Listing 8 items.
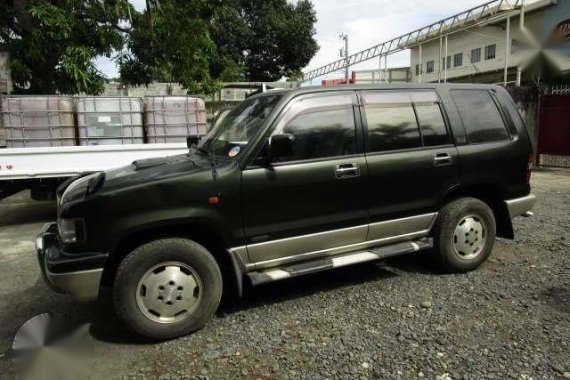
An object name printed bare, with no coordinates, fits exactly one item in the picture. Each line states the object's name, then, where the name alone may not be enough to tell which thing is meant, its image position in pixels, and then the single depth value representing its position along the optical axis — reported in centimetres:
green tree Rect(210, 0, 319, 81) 2644
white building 1210
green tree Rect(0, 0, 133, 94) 811
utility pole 3639
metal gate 1177
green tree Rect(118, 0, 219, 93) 944
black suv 337
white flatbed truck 698
